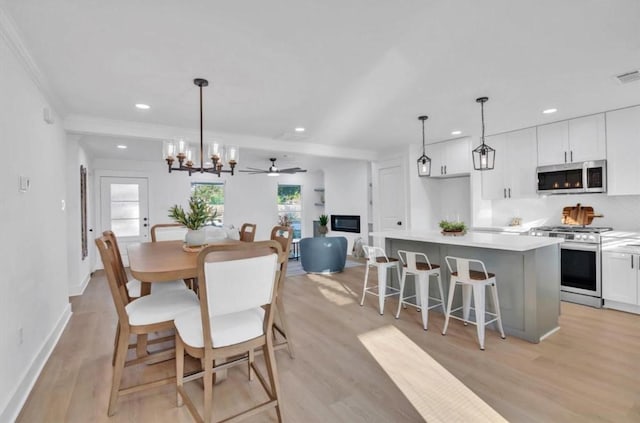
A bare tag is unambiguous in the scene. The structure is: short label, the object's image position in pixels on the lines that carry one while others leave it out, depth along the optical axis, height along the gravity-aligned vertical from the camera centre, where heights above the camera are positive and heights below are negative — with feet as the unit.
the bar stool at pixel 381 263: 11.98 -2.08
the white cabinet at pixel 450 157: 17.08 +2.90
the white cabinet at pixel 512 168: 14.93 +1.96
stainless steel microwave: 12.89 +1.25
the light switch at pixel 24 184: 7.42 +0.78
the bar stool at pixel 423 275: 10.49 -2.29
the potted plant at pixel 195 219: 9.02 -0.17
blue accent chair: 19.21 -2.69
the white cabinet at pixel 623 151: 12.10 +2.15
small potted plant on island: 11.50 -0.75
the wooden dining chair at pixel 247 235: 11.47 -0.85
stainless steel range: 12.42 -2.35
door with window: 22.31 +0.44
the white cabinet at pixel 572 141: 12.93 +2.87
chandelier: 9.45 +1.86
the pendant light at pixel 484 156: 11.24 +1.91
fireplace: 25.40 -1.06
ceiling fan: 22.68 +3.04
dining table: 6.05 -1.09
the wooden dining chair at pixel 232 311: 5.18 -1.72
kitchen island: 9.34 -2.16
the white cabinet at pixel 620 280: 11.60 -2.85
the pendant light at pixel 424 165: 12.92 +1.86
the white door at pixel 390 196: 19.65 +0.88
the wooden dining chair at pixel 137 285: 8.23 -2.06
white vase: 9.05 -0.72
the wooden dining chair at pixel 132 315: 6.37 -2.13
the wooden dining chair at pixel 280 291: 8.46 -2.24
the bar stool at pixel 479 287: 9.07 -2.37
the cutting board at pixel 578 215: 13.89 -0.39
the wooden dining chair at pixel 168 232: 12.94 -0.81
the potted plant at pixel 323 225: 24.53 -1.20
